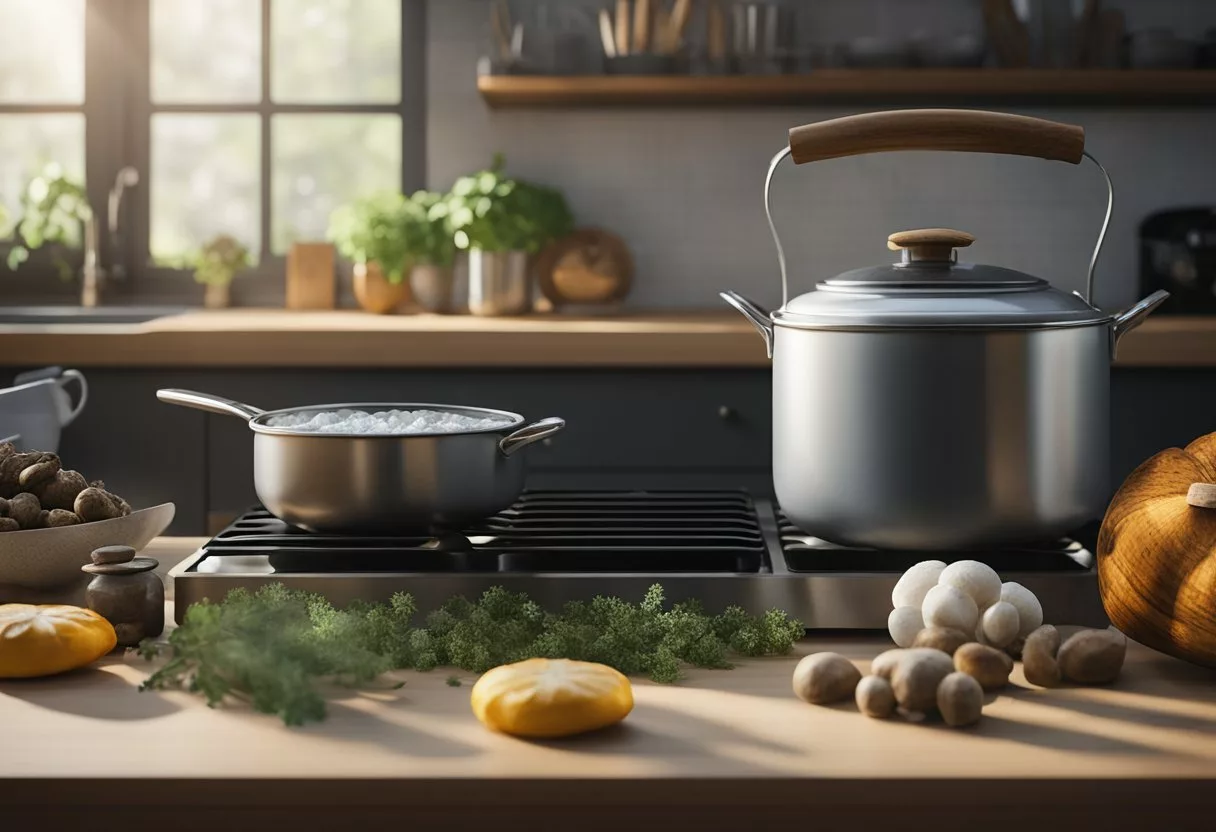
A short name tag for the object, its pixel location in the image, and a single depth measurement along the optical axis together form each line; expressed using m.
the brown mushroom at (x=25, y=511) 1.00
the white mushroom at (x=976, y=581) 0.83
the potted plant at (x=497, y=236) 3.06
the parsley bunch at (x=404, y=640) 0.77
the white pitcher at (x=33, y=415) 1.22
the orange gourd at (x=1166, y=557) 0.83
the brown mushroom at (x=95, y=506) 1.03
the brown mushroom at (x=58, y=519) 1.00
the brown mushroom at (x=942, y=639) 0.81
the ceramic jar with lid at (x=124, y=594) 0.91
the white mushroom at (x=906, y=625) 0.85
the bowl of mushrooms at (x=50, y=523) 0.99
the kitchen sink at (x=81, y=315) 3.29
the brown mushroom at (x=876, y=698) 0.75
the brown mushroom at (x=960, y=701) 0.74
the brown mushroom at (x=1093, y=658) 0.82
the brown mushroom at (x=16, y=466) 1.02
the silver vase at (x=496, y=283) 3.06
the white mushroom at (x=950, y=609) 0.82
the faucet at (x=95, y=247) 3.41
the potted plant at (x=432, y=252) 3.13
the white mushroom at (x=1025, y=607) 0.85
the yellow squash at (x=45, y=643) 0.82
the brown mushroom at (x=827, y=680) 0.78
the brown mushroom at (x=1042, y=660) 0.82
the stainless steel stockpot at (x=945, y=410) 0.92
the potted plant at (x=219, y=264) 3.39
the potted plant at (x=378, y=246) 3.12
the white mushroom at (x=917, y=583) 0.86
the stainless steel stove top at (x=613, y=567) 0.93
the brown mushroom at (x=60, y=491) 1.03
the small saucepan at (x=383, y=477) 0.95
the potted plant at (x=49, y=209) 3.38
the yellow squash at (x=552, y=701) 0.72
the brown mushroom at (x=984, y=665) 0.79
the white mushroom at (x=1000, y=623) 0.83
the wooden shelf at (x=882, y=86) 3.06
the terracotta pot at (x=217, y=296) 3.43
